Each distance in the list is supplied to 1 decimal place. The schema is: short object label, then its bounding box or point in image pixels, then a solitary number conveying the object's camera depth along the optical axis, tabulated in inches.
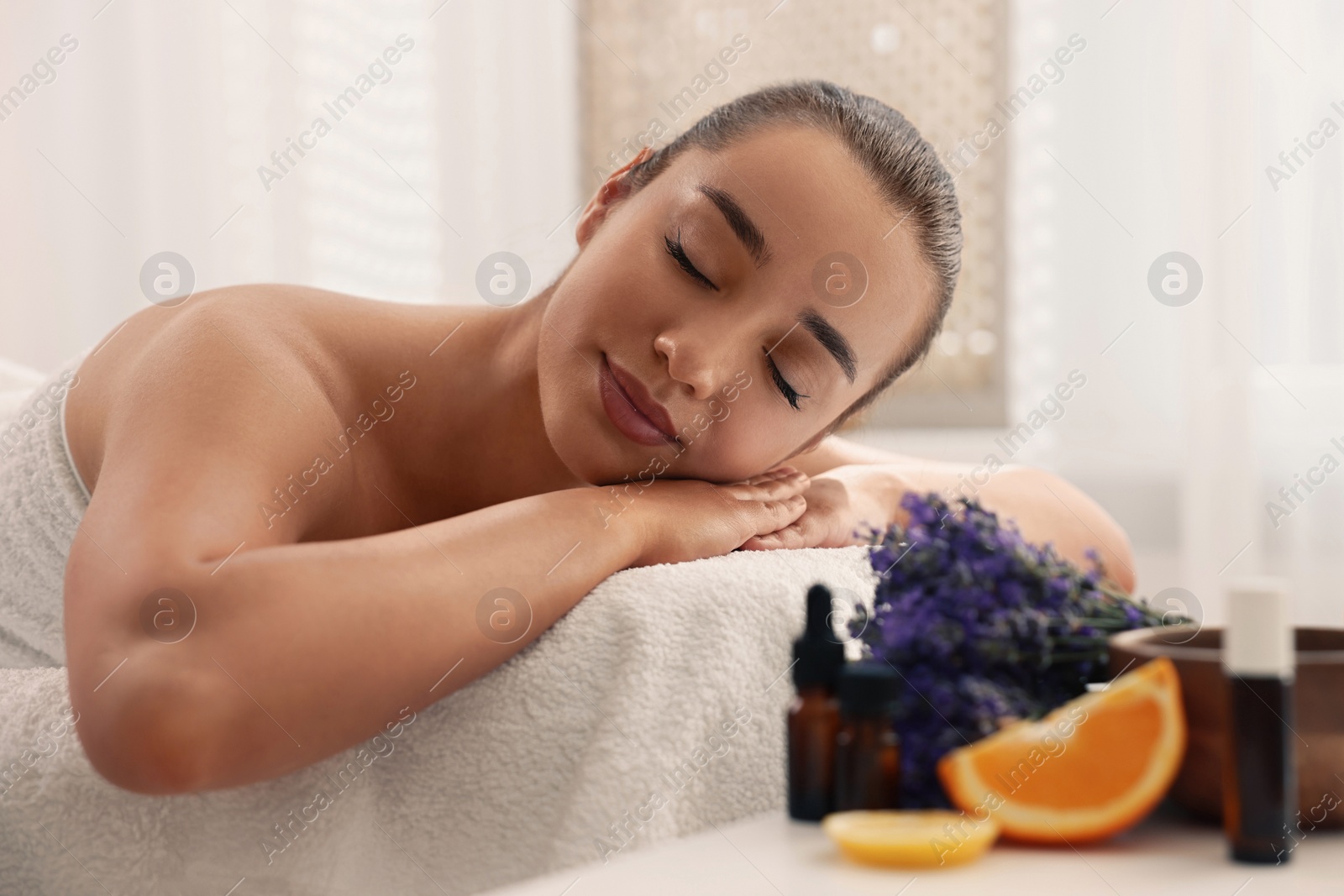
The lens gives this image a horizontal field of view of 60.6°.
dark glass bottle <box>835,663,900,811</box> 22.3
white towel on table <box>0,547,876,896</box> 29.5
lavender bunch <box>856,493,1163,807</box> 23.1
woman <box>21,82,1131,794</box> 28.4
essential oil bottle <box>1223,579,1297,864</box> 20.0
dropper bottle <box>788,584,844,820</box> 23.3
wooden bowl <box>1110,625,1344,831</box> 21.6
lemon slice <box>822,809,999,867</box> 19.7
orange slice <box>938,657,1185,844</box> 21.1
